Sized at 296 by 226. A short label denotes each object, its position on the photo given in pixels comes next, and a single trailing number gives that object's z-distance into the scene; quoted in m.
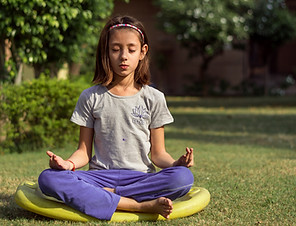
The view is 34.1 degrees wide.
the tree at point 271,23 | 16.75
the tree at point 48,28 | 6.08
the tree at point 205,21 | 15.80
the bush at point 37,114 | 6.27
